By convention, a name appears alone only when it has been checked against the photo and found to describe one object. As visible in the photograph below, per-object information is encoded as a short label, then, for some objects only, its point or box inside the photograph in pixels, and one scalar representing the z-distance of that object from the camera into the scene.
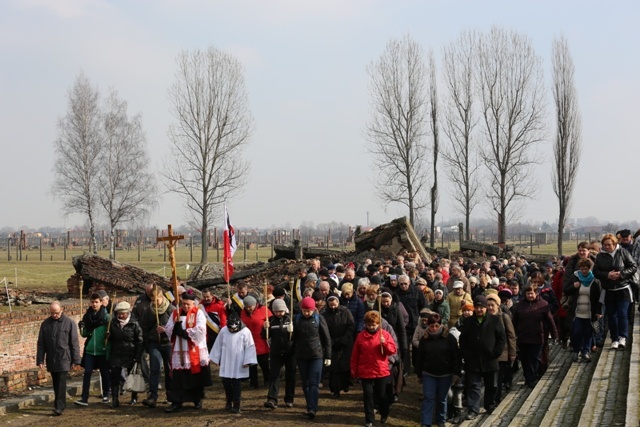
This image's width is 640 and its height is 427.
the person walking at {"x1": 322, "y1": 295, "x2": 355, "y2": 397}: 12.65
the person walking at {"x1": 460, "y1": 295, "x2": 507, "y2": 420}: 11.23
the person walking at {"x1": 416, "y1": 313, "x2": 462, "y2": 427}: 10.80
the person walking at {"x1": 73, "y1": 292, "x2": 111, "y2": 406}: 12.79
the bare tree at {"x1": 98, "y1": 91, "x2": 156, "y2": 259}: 49.66
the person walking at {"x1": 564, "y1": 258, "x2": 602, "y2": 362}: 13.34
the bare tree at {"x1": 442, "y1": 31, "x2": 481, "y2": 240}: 46.59
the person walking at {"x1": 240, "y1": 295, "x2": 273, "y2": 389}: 13.15
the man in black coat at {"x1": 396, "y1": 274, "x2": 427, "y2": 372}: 13.95
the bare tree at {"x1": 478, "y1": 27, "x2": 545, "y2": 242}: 45.56
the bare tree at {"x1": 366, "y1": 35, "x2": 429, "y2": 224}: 47.03
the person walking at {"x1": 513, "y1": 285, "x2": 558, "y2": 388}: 12.70
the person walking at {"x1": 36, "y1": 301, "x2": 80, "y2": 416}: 12.27
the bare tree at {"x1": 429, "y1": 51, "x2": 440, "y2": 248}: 47.62
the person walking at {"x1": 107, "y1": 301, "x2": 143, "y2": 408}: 12.60
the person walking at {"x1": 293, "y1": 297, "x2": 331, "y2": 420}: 11.83
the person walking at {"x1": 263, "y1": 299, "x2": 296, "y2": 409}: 12.31
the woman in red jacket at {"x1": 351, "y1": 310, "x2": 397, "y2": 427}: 11.04
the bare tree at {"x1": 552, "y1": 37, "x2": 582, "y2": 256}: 45.19
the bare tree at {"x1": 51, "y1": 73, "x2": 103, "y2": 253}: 48.62
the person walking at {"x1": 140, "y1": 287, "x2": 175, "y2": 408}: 12.70
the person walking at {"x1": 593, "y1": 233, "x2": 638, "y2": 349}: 13.16
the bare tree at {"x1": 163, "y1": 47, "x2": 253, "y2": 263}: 43.69
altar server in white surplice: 11.89
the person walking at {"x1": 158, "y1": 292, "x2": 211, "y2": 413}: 12.16
